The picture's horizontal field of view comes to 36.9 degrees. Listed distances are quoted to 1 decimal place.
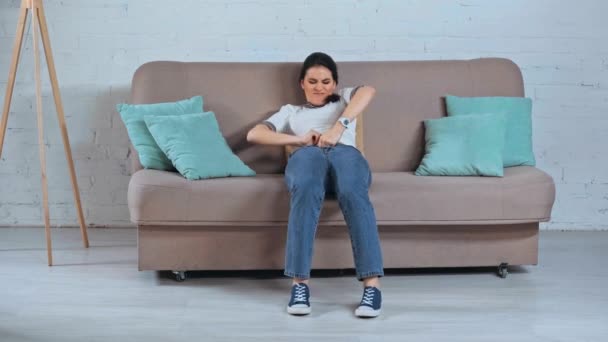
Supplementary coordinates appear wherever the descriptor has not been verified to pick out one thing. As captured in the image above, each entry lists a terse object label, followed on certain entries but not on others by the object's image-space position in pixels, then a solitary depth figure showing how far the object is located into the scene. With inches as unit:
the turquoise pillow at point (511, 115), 173.6
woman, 140.3
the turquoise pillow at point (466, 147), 163.5
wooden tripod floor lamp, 169.8
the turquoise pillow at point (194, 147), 158.2
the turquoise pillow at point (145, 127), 165.2
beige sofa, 152.3
